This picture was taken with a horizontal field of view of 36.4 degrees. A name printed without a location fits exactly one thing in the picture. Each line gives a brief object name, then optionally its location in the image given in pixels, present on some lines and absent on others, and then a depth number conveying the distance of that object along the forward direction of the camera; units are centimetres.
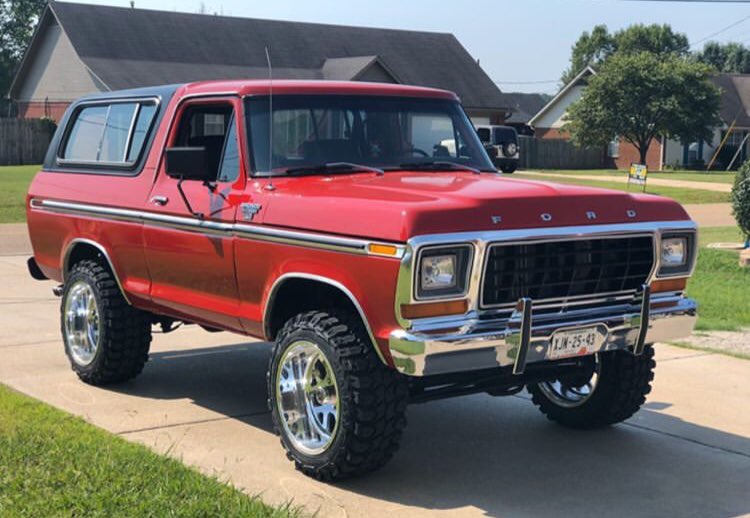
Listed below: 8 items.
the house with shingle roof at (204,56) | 5131
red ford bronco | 543
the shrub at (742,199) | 1498
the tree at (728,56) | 12281
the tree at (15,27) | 7662
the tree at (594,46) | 12188
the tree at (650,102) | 5534
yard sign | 1998
